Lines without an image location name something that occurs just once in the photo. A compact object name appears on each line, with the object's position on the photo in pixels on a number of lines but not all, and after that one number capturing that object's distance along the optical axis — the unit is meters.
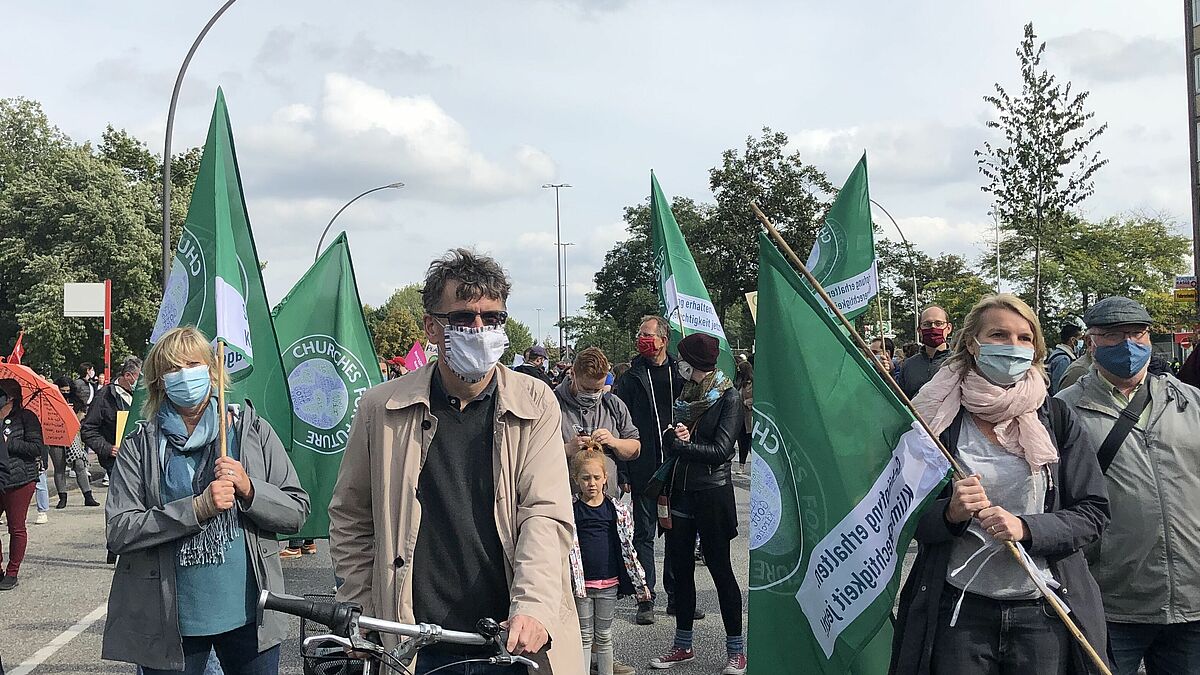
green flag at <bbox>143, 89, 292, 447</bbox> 5.45
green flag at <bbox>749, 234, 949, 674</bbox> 3.96
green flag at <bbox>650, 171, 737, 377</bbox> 10.22
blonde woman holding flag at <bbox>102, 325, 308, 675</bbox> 3.87
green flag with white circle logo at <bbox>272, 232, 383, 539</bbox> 8.12
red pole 19.32
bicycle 2.57
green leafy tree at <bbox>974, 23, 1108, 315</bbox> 23.56
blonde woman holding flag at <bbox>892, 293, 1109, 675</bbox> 3.44
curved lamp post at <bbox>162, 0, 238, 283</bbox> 15.53
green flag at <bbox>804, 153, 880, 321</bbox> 10.80
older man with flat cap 4.10
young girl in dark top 5.73
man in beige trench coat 3.04
